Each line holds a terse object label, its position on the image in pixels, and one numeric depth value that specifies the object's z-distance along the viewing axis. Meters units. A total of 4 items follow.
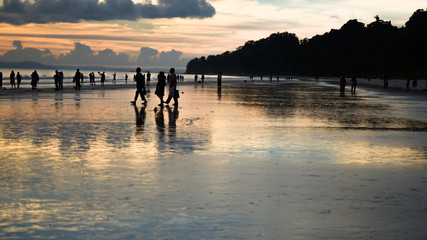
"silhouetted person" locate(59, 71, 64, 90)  50.39
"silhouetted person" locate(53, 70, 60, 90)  49.36
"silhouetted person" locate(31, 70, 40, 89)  49.41
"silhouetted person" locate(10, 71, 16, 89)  52.90
